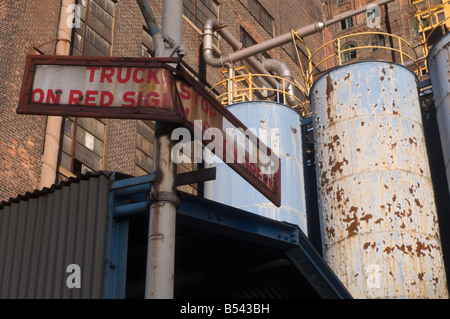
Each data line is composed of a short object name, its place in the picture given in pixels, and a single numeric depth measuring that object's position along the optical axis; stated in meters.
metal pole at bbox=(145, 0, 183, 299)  6.25
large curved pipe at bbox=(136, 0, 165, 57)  7.35
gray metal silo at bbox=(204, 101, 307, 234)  18.73
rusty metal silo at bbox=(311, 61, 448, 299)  16.12
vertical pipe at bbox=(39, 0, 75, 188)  17.34
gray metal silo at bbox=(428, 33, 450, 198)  17.83
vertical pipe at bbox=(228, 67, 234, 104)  22.52
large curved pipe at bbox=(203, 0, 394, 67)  26.48
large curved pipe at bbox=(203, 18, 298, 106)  26.53
